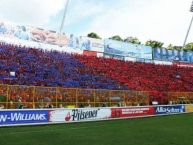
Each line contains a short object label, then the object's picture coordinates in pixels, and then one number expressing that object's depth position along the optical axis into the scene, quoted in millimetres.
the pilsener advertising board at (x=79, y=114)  24312
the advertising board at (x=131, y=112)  29672
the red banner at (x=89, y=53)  49294
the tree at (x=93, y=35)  104506
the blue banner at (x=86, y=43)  47344
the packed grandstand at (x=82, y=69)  29656
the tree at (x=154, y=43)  116938
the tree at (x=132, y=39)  118094
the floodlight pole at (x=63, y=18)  48062
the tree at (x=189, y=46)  112262
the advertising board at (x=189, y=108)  38966
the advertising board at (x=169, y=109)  34969
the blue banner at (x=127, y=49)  52909
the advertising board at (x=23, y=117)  20859
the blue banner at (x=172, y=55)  60409
